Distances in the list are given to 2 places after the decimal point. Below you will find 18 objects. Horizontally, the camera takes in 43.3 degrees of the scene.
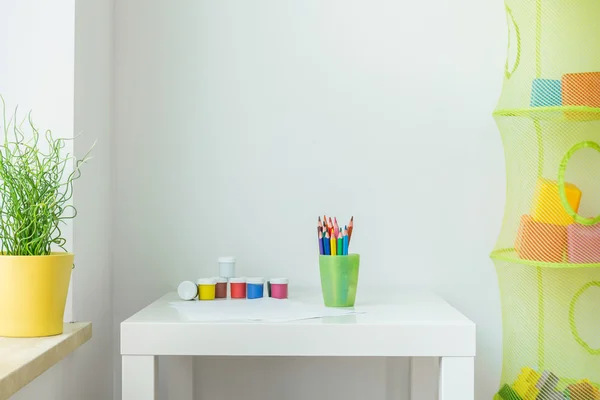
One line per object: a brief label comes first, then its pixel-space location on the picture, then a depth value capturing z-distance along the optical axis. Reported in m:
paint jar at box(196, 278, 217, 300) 1.51
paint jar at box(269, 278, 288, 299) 1.52
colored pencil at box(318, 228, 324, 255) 1.43
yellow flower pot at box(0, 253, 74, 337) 1.17
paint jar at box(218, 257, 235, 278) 1.56
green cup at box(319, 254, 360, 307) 1.39
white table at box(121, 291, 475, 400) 1.22
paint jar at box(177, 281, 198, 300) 1.50
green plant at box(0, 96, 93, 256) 1.19
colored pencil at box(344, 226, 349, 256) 1.42
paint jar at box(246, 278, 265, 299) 1.53
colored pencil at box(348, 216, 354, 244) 1.43
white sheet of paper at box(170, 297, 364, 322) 1.28
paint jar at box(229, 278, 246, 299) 1.54
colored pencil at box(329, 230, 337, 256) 1.42
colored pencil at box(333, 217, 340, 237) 1.43
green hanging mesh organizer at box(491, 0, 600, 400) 1.46
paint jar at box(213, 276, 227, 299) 1.54
